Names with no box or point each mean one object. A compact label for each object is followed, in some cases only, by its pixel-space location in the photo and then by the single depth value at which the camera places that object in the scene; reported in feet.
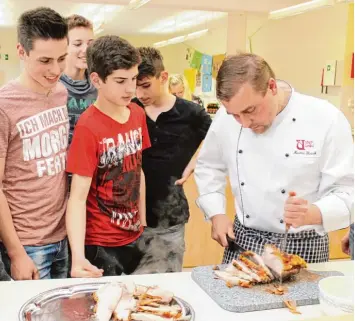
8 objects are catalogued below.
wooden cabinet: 12.26
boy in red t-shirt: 5.67
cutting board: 4.41
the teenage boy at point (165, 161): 6.97
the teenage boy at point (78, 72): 6.61
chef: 5.37
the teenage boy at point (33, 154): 5.46
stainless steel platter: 4.13
